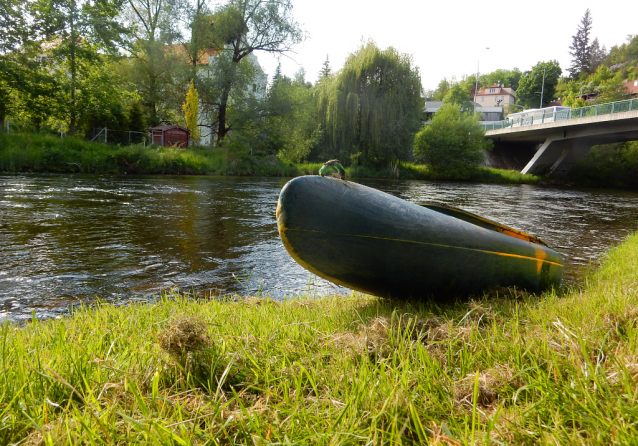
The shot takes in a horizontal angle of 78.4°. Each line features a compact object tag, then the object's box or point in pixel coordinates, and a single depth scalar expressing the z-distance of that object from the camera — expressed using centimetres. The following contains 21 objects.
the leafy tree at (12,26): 2364
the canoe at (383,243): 281
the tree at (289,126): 3369
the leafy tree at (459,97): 8331
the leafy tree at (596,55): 8925
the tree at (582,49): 9200
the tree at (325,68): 8963
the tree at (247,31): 3275
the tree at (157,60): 3331
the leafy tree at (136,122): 3117
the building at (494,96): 10438
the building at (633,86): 6875
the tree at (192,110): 3469
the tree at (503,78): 12762
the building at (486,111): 8761
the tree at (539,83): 9056
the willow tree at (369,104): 3216
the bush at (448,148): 3594
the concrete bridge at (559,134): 2805
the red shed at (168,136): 3278
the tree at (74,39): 2522
